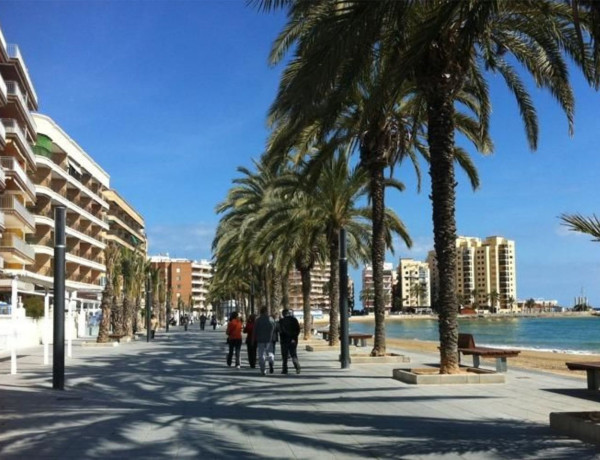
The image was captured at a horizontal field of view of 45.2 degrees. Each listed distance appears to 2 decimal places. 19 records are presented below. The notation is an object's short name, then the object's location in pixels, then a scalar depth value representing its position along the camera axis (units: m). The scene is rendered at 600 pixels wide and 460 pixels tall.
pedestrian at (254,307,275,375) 17.61
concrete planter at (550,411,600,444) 8.15
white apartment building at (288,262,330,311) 185.00
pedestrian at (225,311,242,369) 20.16
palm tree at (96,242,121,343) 36.71
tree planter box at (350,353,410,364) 20.75
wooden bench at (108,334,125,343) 39.59
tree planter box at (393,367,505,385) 14.32
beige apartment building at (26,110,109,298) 67.31
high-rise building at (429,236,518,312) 176.50
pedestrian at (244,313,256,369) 19.61
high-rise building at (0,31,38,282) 50.78
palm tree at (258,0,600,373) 12.33
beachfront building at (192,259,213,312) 195.41
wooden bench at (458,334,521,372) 17.12
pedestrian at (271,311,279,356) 18.19
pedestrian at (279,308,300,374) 17.78
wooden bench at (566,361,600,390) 12.90
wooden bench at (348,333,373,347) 31.46
